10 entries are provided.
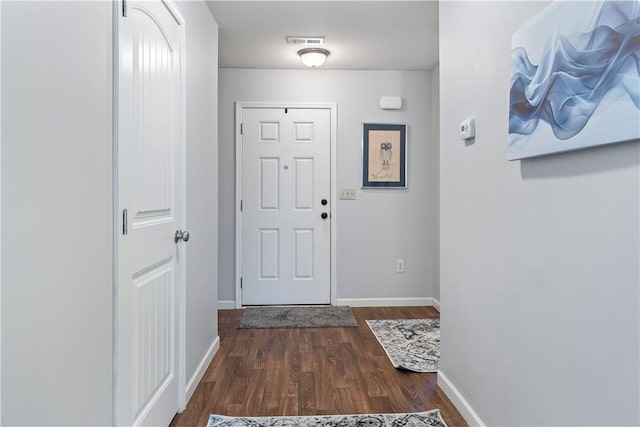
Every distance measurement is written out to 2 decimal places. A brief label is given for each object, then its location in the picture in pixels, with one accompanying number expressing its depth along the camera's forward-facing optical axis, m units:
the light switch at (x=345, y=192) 3.81
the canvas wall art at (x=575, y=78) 0.89
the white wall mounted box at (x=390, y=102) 3.78
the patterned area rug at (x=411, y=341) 2.45
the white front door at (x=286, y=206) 3.79
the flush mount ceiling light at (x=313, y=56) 3.24
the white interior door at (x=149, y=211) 1.29
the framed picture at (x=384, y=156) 3.81
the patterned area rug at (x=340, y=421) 1.75
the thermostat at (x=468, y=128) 1.74
